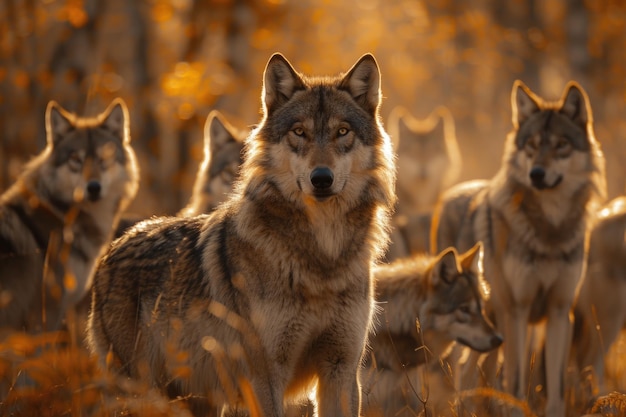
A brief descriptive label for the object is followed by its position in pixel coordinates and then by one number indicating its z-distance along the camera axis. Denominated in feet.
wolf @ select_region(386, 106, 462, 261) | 93.91
